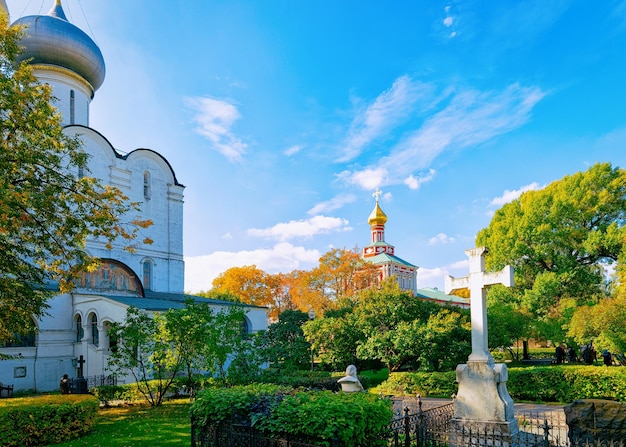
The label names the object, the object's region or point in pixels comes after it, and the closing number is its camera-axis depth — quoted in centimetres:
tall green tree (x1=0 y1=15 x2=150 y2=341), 1084
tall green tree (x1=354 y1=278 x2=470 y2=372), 1869
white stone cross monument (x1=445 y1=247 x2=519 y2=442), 875
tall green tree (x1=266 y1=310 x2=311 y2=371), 2325
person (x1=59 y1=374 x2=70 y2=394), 1712
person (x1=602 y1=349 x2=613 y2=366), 2145
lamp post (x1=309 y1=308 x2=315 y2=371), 2361
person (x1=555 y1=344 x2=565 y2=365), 2397
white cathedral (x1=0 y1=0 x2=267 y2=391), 2247
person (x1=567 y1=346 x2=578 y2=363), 2470
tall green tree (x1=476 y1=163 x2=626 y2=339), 2792
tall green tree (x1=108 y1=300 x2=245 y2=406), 1580
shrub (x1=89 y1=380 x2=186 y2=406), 1698
